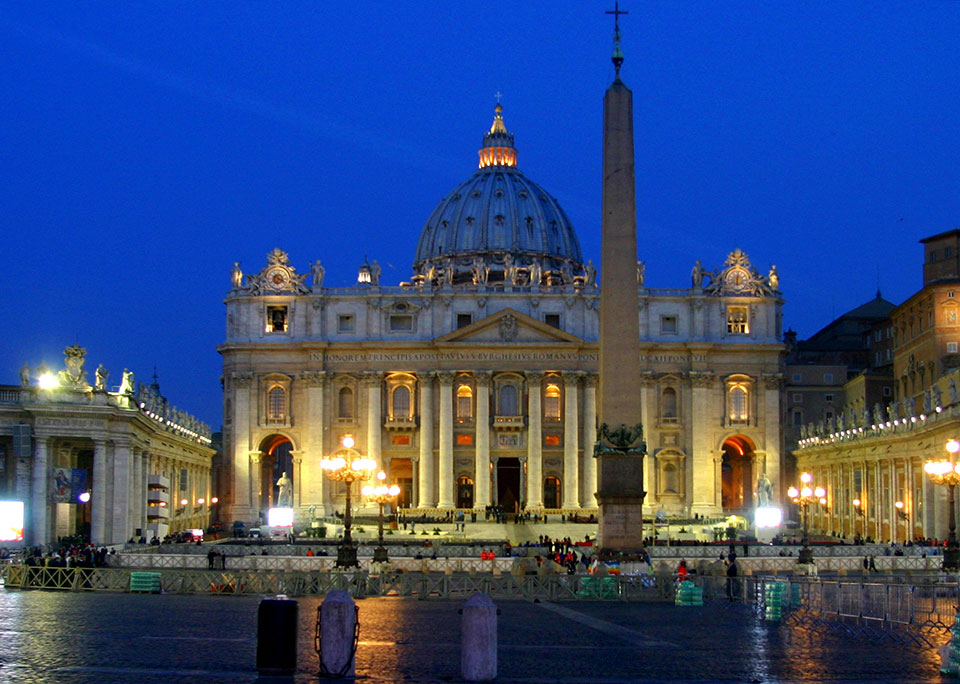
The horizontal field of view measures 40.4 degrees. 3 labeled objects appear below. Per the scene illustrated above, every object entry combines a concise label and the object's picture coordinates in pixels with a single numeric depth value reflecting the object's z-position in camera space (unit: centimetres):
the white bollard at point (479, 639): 1514
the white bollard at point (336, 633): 1551
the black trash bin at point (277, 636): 1572
